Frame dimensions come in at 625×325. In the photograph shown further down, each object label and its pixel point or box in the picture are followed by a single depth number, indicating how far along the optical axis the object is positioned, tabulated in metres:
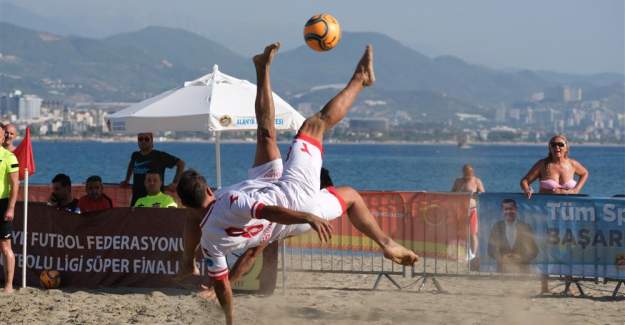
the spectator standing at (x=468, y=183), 14.41
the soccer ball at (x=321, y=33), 9.18
